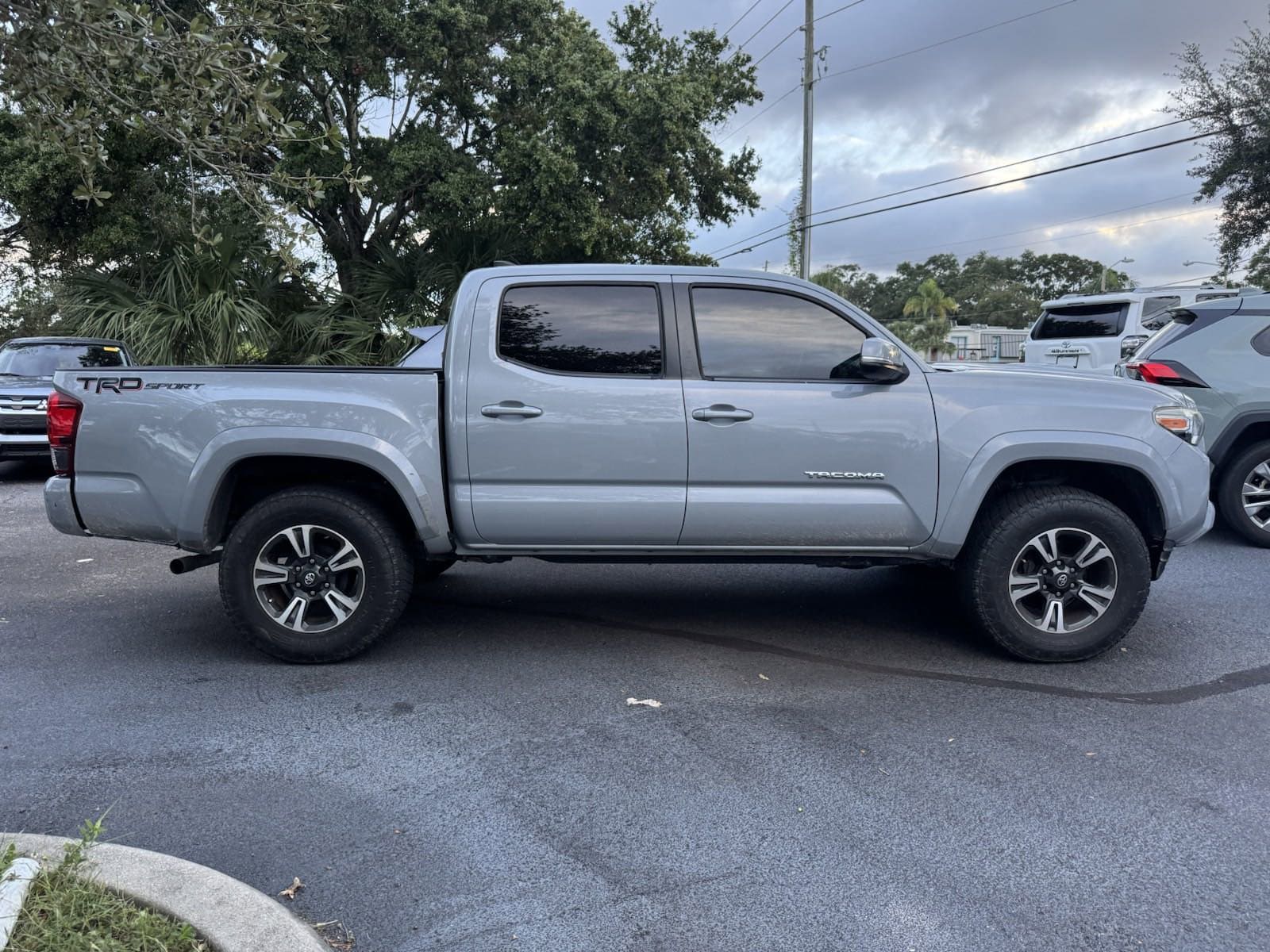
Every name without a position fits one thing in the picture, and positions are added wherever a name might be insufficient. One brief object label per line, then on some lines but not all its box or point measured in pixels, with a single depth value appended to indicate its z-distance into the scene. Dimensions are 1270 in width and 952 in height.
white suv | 12.46
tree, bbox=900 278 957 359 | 56.78
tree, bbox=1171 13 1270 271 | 18.84
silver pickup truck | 4.66
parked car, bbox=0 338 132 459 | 11.22
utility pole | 27.47
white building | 45.37
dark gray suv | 7.58
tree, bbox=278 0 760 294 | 16.86
